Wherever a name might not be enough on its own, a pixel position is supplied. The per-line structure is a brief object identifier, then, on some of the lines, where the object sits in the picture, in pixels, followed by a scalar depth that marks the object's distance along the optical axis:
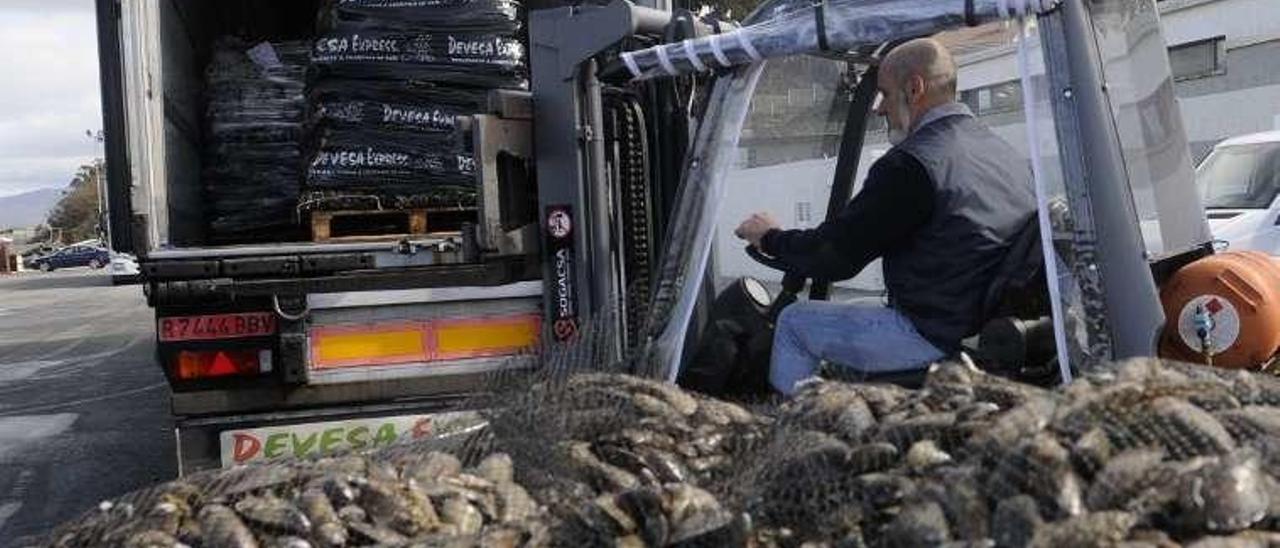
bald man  3.16
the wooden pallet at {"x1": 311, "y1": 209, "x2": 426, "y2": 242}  5.82
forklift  2.83
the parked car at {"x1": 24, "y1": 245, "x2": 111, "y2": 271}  66.19
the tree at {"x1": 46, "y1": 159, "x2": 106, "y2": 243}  99.22
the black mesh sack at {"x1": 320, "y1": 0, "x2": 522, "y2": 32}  5.89
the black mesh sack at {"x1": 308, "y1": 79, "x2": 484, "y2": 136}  5.94
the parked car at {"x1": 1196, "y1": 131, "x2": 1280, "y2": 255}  9.90
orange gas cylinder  3.05
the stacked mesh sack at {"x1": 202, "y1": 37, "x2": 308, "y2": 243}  6.50
